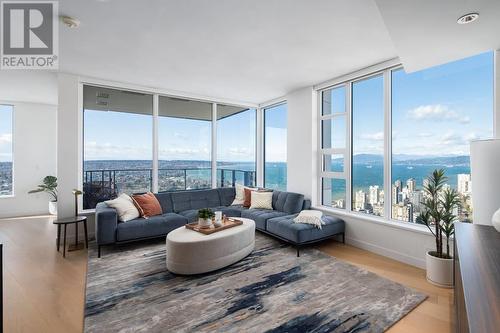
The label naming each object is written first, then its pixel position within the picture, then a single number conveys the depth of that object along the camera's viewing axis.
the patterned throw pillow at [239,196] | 5.40
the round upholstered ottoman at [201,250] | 2.93
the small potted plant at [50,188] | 6.25
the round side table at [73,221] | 3.67
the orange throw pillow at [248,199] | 5.24
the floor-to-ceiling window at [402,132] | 3.08
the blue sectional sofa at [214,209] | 3.64
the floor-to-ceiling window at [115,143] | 4.63
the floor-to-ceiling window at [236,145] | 6.08
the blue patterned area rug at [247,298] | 2.10
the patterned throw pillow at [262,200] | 4.98
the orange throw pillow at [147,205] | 4.22
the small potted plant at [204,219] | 3.45
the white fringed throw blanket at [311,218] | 3.80
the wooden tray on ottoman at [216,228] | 3.23
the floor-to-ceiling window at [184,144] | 5.29
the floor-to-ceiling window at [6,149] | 6.02
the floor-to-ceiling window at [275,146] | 5.85
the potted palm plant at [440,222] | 2.73
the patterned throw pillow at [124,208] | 3.92
